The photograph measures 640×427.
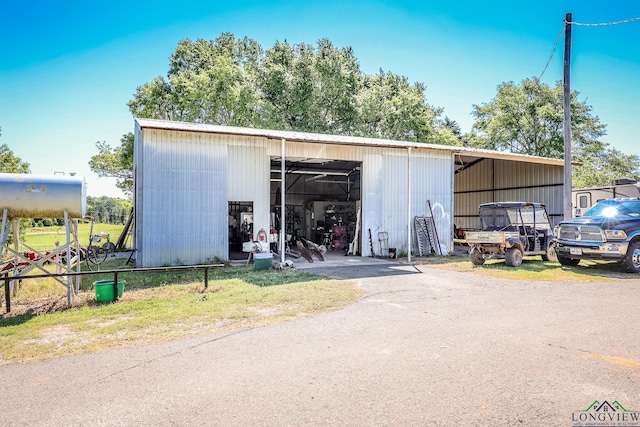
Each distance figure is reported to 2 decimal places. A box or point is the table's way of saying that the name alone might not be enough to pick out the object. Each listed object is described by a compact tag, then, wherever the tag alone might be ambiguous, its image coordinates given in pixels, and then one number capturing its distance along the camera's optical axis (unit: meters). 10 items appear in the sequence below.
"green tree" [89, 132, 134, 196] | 34.91
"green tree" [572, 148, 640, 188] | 36.97
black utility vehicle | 12.52
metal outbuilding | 12.84
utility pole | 14.23
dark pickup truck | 11.45
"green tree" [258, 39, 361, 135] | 33.62
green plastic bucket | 7.84
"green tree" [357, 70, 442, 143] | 35.28
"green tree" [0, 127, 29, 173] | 28.73
